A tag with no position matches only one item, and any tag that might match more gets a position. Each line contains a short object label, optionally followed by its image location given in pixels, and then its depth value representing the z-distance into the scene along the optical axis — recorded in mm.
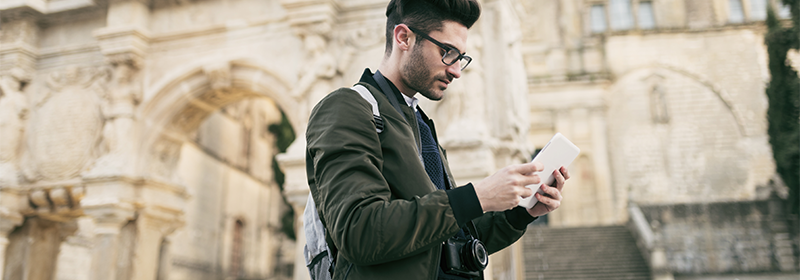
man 1439
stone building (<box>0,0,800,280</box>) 6535
